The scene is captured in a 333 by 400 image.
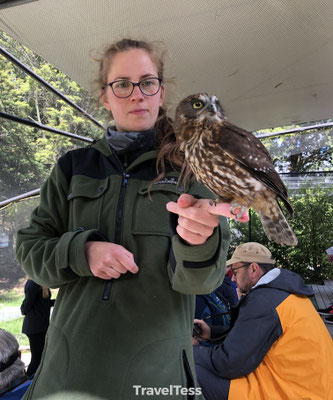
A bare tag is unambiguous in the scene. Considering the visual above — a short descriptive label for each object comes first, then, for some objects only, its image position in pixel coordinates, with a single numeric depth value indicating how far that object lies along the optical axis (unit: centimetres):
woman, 97
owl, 111
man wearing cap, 208
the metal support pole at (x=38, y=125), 271
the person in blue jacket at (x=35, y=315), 413
